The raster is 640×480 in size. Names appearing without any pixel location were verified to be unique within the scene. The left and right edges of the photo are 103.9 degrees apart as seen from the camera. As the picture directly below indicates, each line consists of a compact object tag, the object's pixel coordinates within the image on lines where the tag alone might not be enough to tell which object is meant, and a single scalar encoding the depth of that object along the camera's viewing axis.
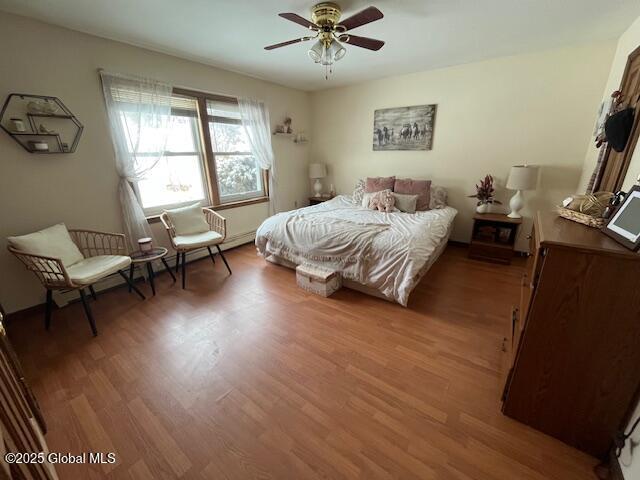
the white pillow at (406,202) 3.36
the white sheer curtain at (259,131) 3.63
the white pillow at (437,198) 3.49
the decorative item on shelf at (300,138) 4.55
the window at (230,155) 3.44
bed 2.24
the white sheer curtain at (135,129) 2.50
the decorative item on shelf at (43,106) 2.07
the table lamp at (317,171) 4.59
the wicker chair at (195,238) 2.70
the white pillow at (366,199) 3.58
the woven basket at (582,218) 1.23
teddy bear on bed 3.35
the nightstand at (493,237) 3.10
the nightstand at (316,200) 4.65
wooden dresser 1.01
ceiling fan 1.76
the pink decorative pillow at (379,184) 3.73
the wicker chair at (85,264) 1.92
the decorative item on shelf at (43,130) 2.13
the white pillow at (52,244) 1.96
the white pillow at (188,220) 2.95
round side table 2.49
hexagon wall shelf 2.01
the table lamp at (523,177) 2.86
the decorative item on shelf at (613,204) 1.22
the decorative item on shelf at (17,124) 2.01
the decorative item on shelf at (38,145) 2.09
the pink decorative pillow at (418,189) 3.43
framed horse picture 3.63
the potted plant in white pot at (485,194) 3.25
